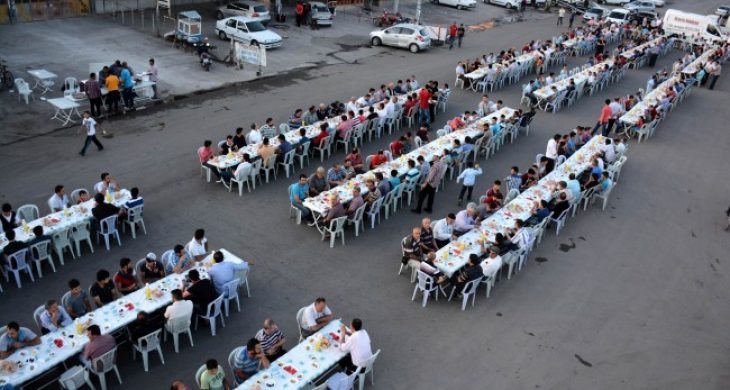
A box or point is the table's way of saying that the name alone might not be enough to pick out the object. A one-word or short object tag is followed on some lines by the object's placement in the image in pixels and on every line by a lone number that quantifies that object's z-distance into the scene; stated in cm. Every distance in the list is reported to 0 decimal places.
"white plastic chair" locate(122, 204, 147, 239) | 1197
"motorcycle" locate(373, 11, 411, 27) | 3406
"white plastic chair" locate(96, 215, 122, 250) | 1146
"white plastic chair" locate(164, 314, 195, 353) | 902
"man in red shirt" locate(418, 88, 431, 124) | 1894
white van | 3516
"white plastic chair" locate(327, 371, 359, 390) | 812
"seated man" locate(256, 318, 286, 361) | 872
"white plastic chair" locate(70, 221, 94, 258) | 1127
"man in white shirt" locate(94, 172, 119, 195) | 1225
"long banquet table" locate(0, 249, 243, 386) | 790
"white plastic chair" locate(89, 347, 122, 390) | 820
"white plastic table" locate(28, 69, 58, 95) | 1888
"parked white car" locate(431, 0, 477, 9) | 4173
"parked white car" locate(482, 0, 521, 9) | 4425
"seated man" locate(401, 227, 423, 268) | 1155
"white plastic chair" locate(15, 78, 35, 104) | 1804
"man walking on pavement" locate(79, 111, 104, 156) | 1506
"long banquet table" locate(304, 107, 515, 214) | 1281
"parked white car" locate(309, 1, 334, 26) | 3184
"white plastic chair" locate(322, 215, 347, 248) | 1232
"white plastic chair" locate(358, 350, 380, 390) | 862
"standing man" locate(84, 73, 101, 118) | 1708
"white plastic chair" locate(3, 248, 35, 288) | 1016
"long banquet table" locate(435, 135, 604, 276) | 1123
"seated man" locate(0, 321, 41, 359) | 799
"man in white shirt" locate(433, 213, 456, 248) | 1208
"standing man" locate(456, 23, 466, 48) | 3080
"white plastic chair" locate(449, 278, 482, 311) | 1070
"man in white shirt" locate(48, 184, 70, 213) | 1173
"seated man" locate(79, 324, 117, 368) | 810
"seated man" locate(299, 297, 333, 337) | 926
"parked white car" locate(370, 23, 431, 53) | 2911
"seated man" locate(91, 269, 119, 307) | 927
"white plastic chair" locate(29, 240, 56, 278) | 1052
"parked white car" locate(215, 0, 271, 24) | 2995
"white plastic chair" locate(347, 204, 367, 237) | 1269
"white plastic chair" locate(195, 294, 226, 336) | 955
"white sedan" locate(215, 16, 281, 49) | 2647
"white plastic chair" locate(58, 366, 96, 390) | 783
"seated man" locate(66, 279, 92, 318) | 902
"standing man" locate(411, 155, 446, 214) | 1384
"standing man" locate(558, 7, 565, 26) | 3950
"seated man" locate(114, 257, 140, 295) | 975
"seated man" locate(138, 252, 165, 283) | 1009
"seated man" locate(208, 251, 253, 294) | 984
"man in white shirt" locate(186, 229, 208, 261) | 1056
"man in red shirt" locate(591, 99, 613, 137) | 1909
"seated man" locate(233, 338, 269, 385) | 819
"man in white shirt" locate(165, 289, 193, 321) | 892
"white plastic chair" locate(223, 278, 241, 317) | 993
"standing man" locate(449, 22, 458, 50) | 3055
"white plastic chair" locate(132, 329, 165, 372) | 876
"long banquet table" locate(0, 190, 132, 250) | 1073
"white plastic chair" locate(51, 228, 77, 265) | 1097
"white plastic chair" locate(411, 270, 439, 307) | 1073
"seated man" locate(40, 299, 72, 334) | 848
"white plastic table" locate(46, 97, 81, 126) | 1708
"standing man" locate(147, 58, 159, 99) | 1959
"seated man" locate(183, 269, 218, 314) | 940
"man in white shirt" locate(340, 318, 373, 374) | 854
